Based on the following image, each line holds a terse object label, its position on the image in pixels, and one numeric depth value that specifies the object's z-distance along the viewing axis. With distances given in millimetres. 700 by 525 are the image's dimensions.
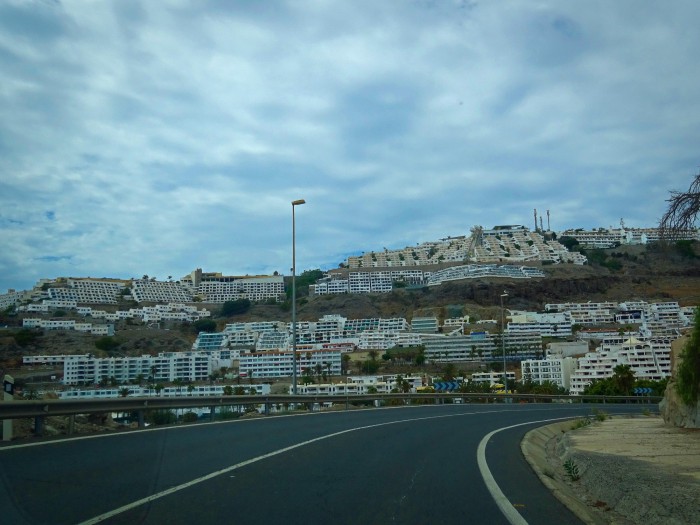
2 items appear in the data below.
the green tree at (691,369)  15789
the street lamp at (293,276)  28373
